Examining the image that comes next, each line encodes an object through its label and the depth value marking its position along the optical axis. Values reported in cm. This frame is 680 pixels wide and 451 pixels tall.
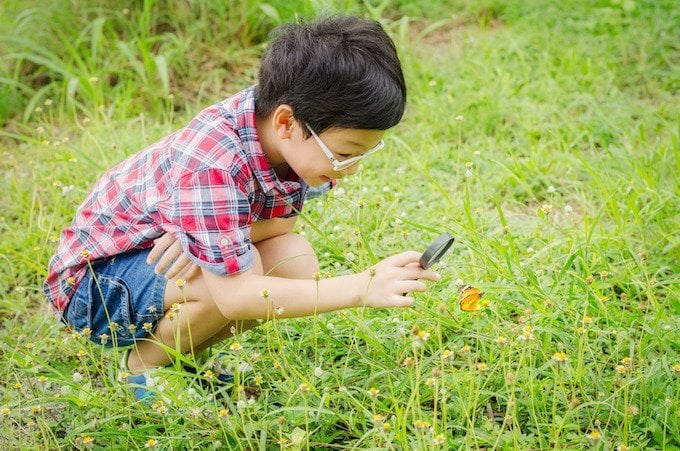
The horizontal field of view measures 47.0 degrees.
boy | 180
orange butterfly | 197
